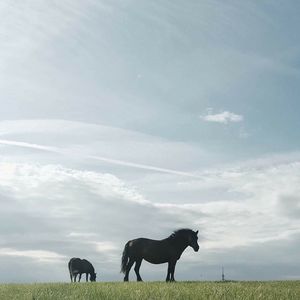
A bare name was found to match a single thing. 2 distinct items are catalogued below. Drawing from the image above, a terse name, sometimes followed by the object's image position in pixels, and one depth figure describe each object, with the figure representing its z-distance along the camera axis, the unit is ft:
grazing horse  151.43
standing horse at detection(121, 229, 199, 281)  87.86
